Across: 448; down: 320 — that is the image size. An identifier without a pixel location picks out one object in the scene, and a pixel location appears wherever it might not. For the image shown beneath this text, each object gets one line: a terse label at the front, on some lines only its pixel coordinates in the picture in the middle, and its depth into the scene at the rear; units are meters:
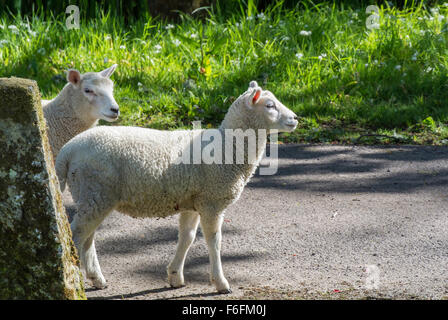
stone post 5.24
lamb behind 11.17
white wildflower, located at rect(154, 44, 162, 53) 18.43
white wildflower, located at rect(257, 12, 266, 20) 19.87
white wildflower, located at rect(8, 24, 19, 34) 18.40
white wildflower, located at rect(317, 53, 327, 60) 17.55
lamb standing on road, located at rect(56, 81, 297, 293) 7.75
